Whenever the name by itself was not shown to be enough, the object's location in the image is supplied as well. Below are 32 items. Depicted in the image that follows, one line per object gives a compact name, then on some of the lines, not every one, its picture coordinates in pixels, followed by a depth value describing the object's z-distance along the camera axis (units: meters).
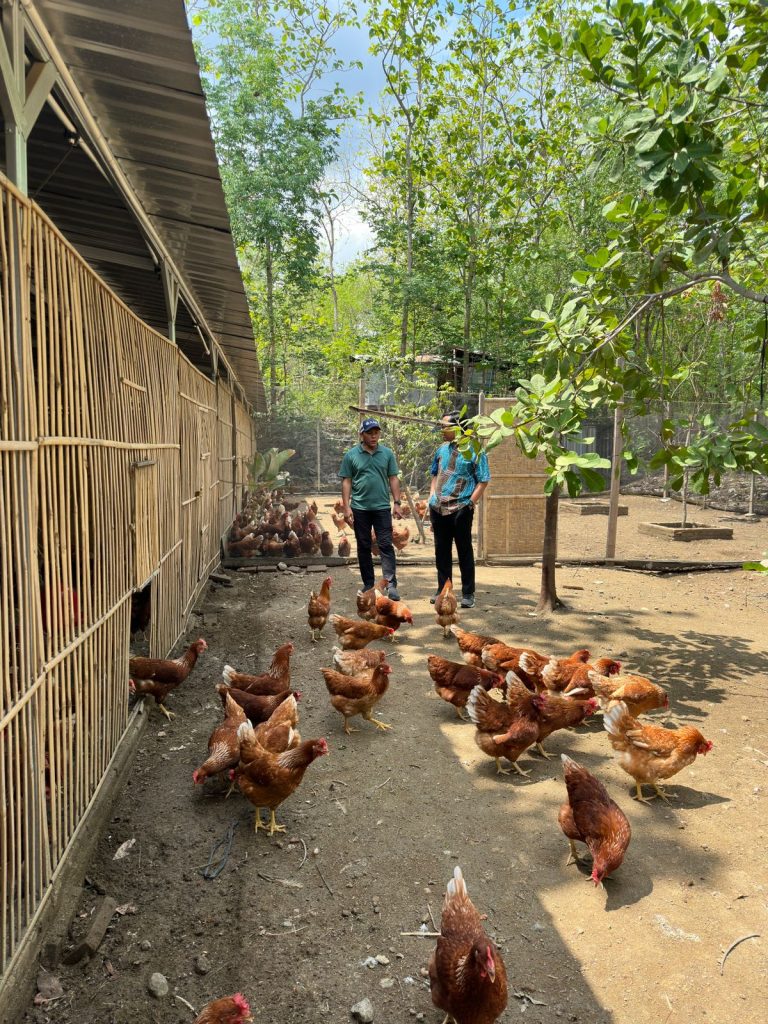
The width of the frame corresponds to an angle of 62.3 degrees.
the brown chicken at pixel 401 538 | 11.37
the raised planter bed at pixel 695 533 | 13.24
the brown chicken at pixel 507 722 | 4.02
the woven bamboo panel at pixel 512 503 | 10.06
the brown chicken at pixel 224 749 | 3.65
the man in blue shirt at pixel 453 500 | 7.37
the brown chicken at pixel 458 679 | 4.80
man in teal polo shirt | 7.41
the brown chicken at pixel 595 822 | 3.01
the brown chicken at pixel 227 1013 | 2.09
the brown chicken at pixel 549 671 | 4.92
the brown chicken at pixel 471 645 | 5.49
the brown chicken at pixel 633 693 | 4.49
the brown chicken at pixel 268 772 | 3.35
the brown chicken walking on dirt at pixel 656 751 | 3.79
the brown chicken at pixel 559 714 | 4.28
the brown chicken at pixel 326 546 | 10.86
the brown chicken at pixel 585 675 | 4.65
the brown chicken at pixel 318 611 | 6.59
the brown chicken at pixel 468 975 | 2.18
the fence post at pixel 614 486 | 9.31
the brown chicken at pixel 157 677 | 4.51
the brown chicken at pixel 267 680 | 4.67
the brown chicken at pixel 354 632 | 6.06
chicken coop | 2.20
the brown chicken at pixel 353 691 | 4.68
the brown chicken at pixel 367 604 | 6.89
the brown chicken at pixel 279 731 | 3.80
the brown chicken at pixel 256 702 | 4.31
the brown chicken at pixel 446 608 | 6.68
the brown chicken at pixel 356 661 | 4.97
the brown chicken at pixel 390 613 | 6.77
